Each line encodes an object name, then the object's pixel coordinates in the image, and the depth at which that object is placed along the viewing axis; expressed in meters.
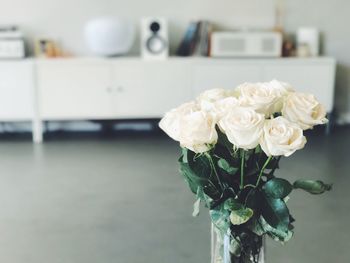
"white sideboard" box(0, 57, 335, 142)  4.57
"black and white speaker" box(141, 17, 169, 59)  4.71
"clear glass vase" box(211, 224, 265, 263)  1.12
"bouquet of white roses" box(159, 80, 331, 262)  1.00
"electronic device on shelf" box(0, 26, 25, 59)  4.58
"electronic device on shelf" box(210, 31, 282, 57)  4.70
